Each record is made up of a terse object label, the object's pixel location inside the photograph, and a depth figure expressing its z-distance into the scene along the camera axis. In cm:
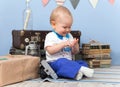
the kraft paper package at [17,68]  124
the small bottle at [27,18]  181
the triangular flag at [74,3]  190
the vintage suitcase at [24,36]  164
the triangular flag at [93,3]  189
